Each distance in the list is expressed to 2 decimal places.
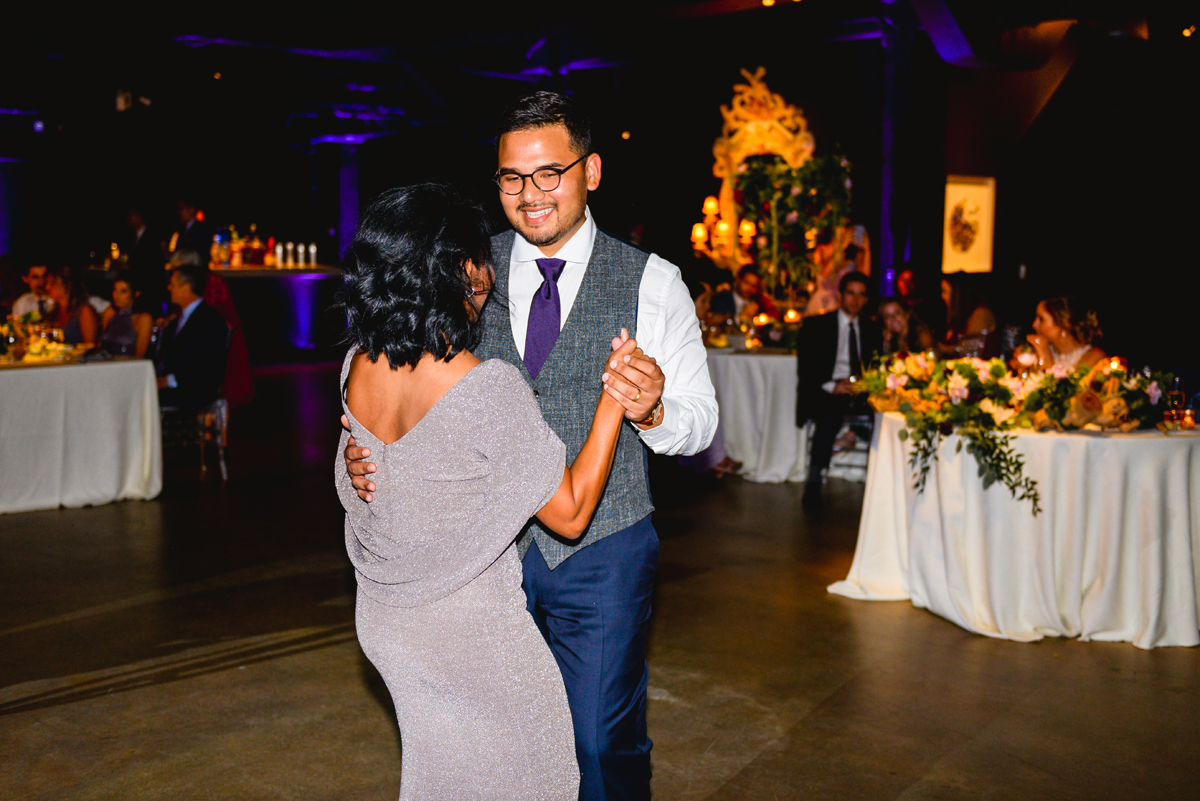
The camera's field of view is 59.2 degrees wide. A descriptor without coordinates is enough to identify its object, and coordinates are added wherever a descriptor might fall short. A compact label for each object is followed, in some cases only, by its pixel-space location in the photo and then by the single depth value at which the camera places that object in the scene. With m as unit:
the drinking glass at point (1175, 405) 3.91
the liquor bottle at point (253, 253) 12.98
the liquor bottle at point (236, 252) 12.73
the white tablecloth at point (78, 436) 5.60
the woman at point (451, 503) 1.52
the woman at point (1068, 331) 4.59
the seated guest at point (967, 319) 6.73
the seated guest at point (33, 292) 7.20
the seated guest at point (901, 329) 6.15
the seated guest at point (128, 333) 6.43
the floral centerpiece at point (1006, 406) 3.79
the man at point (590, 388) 1.91
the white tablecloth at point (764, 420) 6.73
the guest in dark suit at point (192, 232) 9.20
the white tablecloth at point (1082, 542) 3.72
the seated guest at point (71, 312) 6.80
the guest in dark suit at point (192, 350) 6.34
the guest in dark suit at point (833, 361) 6.21
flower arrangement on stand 7.66
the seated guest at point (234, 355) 7.34
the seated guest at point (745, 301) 7.73
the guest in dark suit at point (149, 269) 6.84
